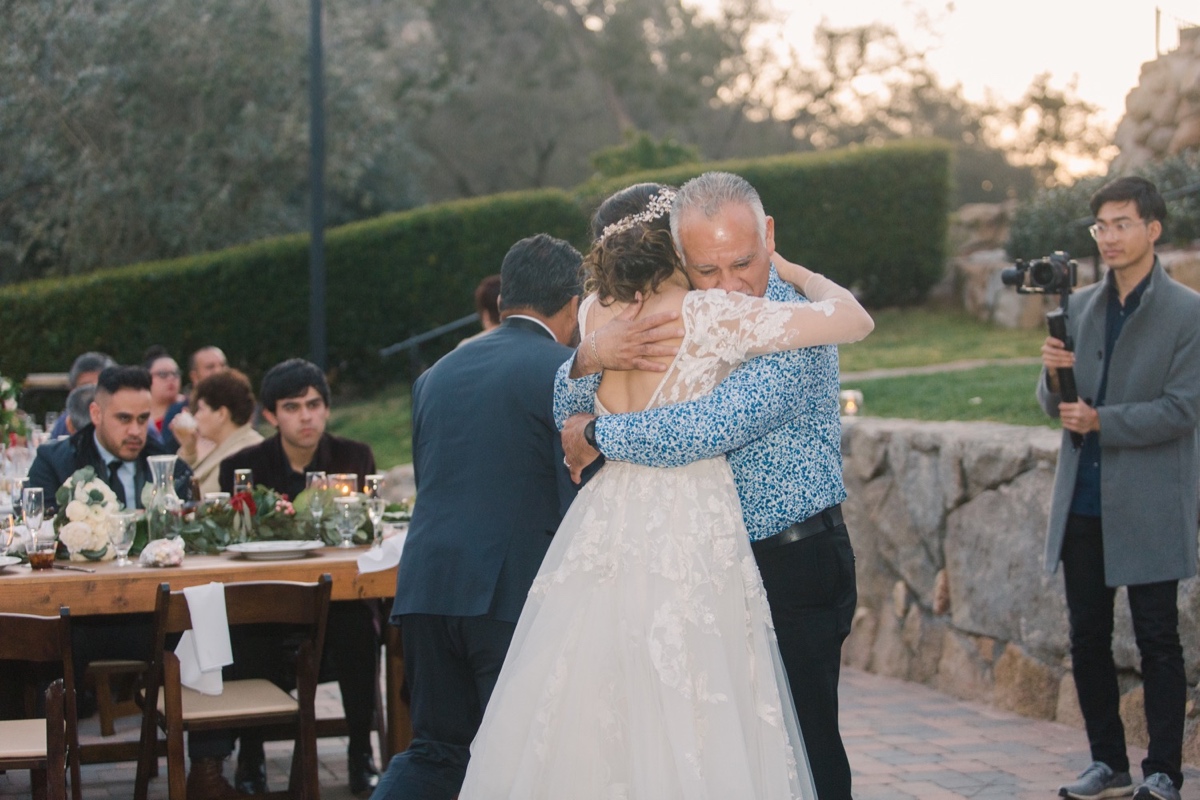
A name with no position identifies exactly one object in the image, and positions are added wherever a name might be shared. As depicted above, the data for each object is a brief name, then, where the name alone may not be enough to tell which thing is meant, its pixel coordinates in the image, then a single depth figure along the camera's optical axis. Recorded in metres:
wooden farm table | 4.76
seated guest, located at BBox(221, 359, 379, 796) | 5.66
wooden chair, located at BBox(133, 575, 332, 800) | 4.71
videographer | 4.82
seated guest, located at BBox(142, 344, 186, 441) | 9.37
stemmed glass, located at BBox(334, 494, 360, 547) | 5.61
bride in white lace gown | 3.13
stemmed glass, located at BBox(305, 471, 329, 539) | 5.63
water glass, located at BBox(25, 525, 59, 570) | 4.99
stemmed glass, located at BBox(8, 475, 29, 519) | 5.30
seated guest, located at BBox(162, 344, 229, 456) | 8.94
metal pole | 13.07
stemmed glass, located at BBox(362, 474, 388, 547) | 5.61
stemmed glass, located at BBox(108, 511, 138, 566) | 5.13
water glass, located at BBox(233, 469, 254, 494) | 5.77
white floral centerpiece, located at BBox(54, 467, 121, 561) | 5.14
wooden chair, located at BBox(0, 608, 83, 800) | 4.31
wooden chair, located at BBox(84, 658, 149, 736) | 5.41
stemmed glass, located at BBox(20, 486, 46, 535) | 5.09
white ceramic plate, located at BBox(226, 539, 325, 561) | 5.29
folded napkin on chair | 4.71
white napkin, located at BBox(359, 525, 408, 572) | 5.16
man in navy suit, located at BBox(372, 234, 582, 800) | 3.94
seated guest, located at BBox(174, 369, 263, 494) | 7.38
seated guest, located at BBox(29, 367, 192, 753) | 6.11
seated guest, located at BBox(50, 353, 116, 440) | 9.33
